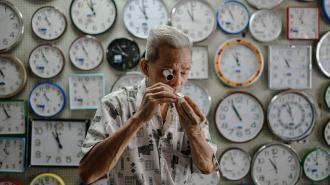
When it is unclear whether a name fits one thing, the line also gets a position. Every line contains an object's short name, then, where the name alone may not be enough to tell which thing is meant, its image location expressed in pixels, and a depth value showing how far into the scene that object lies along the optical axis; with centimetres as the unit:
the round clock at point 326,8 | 294
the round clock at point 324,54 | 293
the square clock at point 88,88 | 271
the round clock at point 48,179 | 266
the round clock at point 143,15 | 274
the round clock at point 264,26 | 286
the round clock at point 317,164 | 289
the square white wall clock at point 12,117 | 269
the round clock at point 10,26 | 269
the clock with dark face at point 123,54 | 271
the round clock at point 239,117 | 282
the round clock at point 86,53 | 271
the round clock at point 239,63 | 282
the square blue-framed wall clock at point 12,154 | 267
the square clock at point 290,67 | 287
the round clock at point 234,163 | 281
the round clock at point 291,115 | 287
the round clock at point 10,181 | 266
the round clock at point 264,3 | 286
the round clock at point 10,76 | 268
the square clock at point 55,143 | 268
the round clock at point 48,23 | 271
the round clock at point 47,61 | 269
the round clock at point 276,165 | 284
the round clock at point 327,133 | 292
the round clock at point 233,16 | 283
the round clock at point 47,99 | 269
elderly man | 125
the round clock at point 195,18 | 279
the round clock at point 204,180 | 276
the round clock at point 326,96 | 292
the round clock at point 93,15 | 271
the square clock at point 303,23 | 290
